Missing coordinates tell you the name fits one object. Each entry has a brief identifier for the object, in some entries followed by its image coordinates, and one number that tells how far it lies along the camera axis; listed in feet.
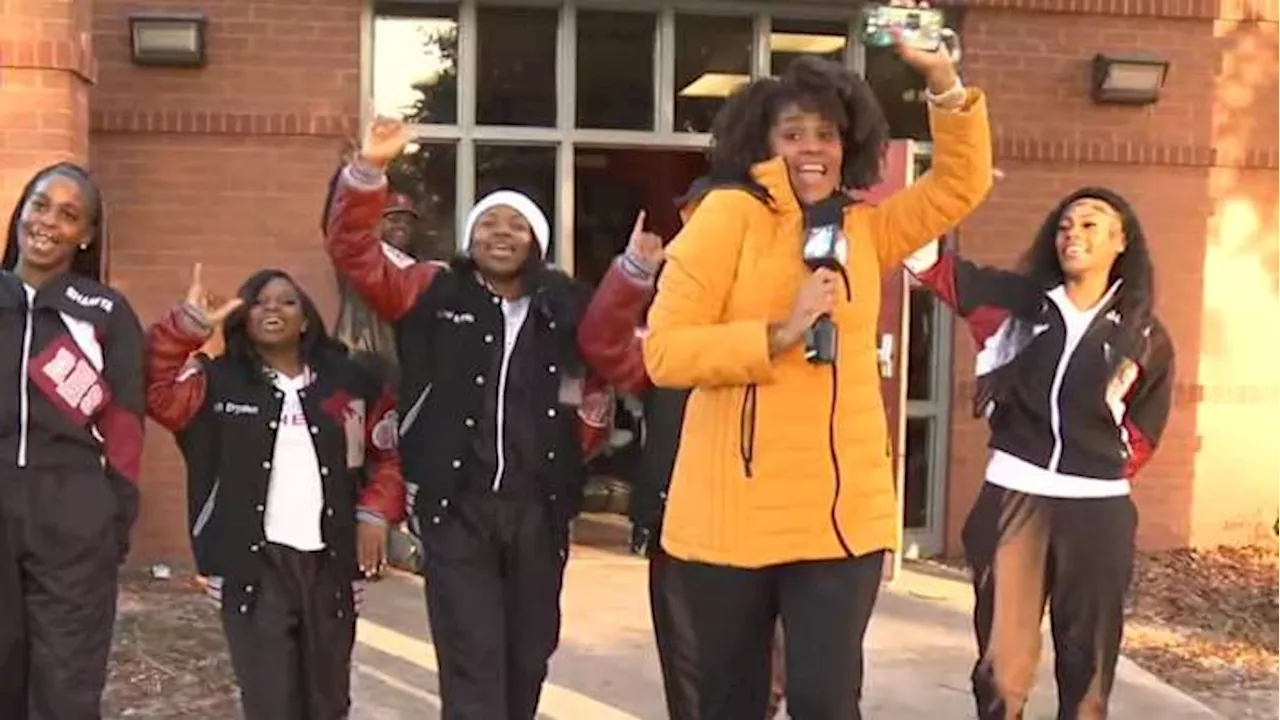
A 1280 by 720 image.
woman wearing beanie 13.99
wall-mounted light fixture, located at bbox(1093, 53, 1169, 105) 28.45
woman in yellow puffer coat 10.61
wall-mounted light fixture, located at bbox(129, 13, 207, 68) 25.90
